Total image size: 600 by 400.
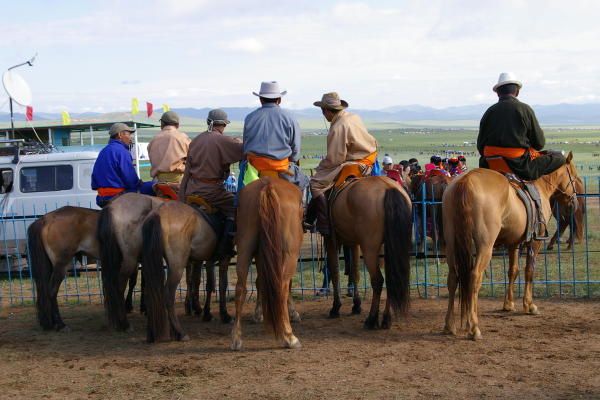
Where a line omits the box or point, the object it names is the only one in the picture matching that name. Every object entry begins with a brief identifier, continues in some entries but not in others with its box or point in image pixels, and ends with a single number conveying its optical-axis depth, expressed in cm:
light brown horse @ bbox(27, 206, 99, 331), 876
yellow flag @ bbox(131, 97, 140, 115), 2430
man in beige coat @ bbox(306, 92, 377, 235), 875
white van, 1386
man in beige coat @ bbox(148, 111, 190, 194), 971
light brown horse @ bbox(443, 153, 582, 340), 766
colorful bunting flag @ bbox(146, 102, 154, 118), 2709
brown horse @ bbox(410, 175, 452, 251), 1323
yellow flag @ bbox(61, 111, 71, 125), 2405
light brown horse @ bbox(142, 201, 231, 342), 781
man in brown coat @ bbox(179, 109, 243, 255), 852
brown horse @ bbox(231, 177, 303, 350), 741
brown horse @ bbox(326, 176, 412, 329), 804
